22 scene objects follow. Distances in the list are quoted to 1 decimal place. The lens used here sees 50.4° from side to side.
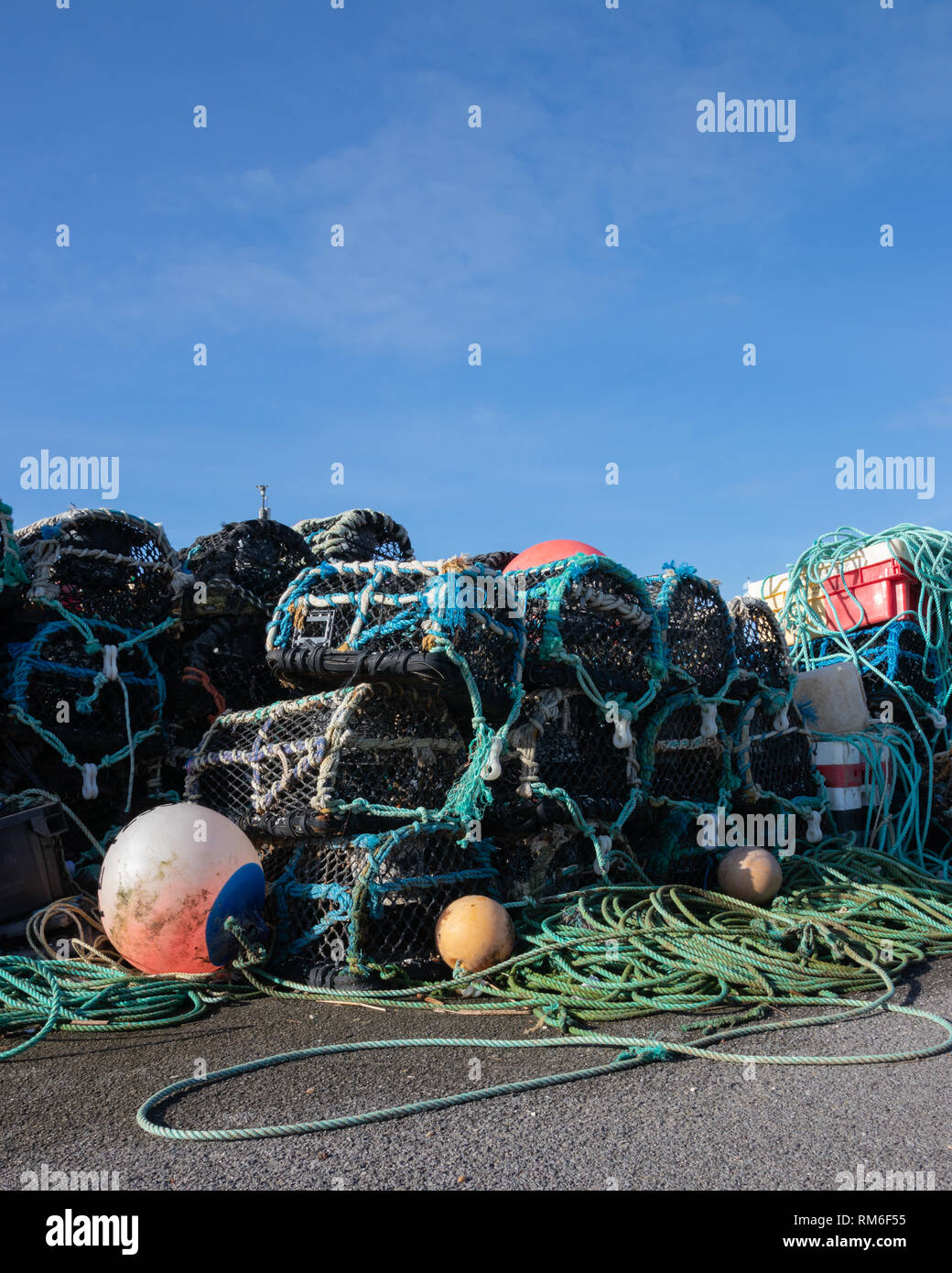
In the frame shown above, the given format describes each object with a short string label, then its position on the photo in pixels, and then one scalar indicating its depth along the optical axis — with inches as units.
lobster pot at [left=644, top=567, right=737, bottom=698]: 219.9
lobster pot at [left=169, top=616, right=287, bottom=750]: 219.9
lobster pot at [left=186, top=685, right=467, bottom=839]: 165.2
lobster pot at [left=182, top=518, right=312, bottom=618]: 219.0
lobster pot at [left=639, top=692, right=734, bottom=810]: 206.7
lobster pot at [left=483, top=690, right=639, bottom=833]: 179.6
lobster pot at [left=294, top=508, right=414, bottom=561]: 244.1
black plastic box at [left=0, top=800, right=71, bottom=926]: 175.3
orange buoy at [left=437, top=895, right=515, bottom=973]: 155.7
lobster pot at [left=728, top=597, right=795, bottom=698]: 248.2
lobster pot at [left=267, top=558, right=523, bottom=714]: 171.3
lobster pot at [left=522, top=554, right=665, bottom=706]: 190.9
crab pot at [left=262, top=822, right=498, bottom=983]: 157.8
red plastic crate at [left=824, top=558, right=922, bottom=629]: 286.2
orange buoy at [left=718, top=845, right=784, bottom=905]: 194.4
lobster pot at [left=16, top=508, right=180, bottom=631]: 213.6
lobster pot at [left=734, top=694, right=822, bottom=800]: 227.5
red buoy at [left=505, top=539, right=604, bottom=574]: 230.1
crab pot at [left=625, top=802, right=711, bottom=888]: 208.2
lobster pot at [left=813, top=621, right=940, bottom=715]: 282.5
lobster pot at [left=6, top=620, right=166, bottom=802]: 202.7
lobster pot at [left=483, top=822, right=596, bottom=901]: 182.4
